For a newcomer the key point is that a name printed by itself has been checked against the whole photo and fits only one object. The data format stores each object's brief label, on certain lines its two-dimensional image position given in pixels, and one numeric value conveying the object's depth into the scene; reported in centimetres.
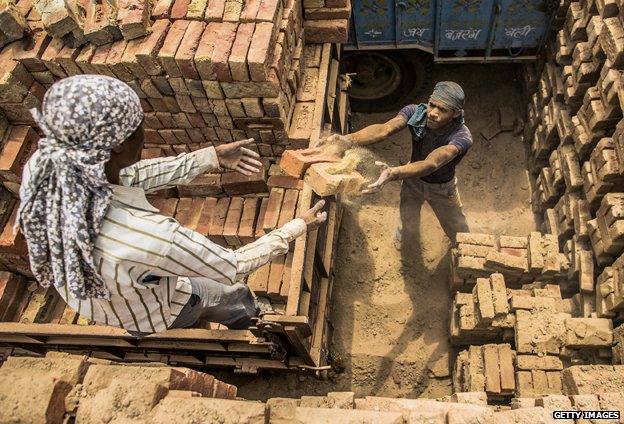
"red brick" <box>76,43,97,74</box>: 378
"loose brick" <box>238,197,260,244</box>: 431
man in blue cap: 384
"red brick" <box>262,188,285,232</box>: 419
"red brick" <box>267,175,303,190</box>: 440
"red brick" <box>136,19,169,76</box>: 364
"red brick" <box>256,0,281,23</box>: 378
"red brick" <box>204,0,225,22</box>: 385
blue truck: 507
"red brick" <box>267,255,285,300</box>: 413
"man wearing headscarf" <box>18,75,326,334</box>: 199
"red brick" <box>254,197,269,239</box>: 432
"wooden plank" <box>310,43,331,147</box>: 425
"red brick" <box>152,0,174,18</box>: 390
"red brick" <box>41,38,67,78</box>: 384
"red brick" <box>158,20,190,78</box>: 362
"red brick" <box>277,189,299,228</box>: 419
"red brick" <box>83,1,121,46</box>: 374
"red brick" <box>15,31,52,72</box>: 385
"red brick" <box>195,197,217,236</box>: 438
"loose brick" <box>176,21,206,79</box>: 360
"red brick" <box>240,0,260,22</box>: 381
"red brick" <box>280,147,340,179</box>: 365
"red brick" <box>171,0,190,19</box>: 390
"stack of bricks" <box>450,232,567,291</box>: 434
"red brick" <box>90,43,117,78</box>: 377
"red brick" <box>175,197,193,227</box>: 454
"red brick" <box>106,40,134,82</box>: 374
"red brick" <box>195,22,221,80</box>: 357
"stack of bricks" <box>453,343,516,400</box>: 400
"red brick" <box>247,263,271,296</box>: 416
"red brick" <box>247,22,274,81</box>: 354
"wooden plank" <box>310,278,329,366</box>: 428
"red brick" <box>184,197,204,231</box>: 445
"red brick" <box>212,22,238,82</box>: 357
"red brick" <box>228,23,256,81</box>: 355
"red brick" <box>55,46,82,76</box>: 380
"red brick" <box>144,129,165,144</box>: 446
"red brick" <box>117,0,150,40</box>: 366
